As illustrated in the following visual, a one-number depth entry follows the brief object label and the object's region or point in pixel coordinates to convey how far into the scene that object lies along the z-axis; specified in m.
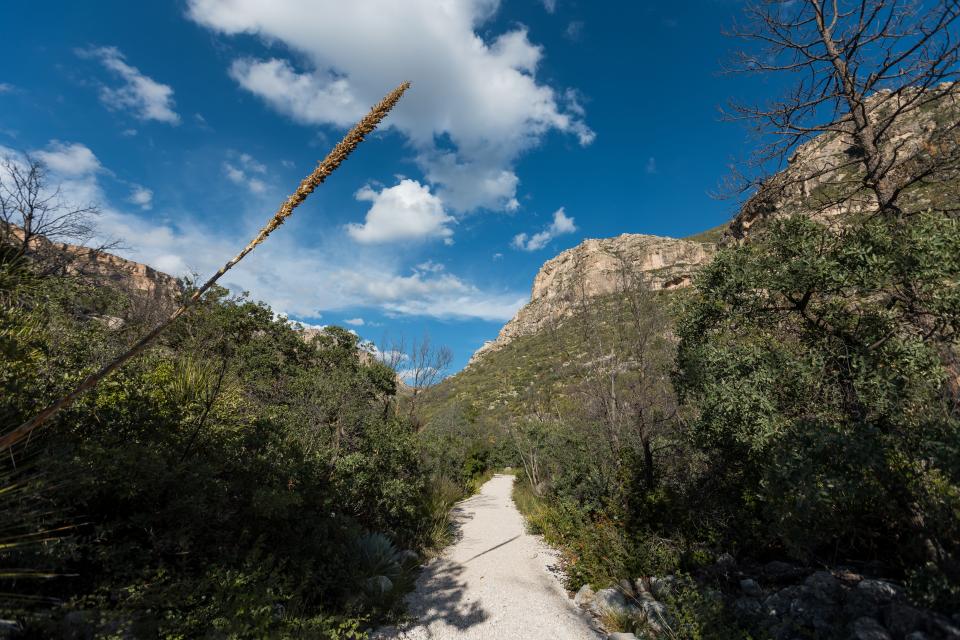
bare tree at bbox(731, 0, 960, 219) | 5.11
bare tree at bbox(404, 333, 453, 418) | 16.72
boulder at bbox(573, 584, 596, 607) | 6.93
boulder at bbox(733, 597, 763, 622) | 4.68
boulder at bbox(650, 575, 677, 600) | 5.88
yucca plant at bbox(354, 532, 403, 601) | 6.12
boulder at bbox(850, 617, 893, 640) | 3.58
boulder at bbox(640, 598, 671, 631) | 5.39
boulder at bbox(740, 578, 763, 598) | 5.10
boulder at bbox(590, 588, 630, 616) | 6.23
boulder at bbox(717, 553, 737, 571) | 5.90
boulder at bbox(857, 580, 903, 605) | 3.92
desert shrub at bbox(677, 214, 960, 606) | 3.84
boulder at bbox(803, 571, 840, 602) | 4.34
